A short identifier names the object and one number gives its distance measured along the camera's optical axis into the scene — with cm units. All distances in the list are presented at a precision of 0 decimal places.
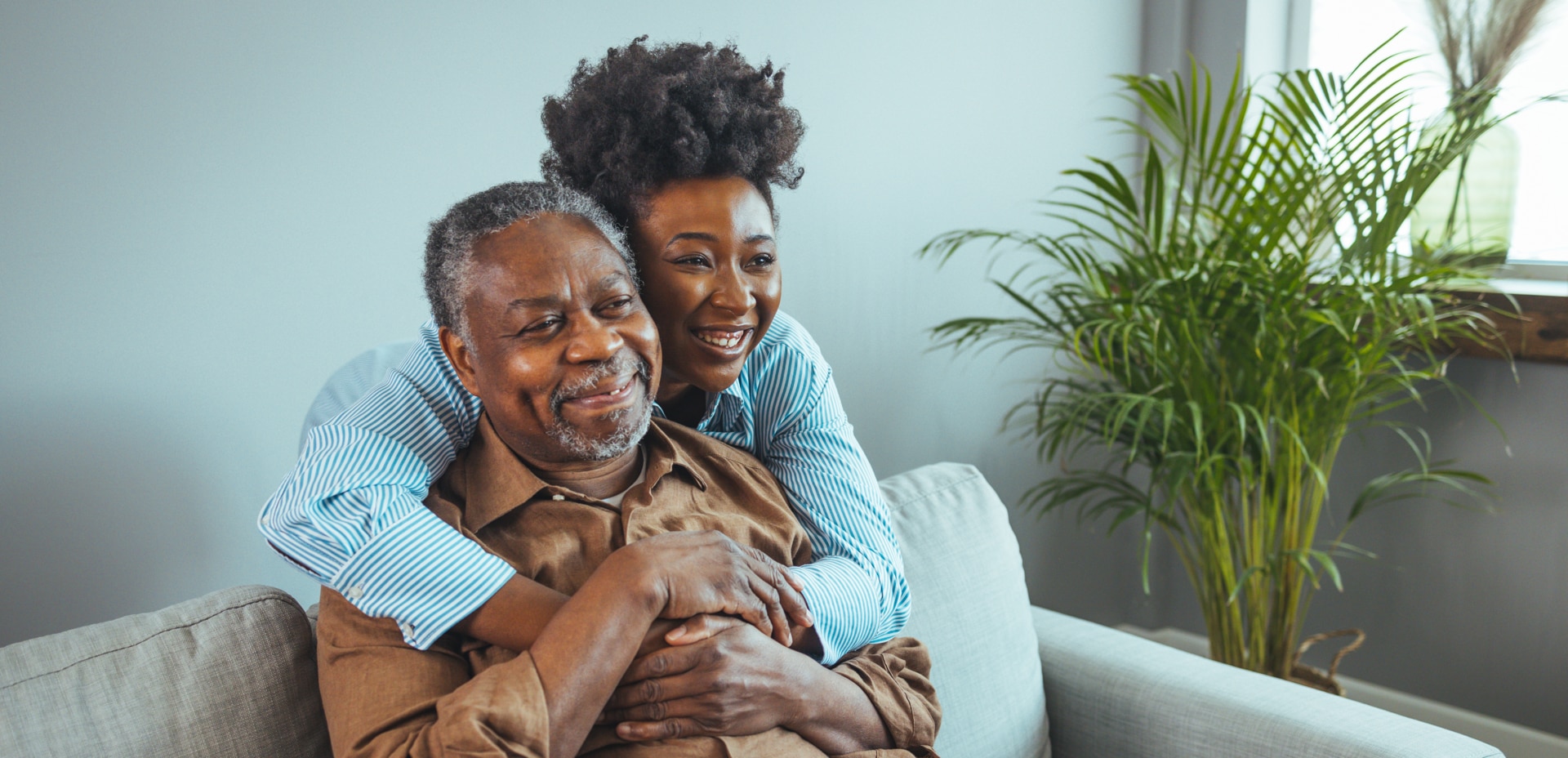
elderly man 91
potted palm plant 191
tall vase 236
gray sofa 98
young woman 94
